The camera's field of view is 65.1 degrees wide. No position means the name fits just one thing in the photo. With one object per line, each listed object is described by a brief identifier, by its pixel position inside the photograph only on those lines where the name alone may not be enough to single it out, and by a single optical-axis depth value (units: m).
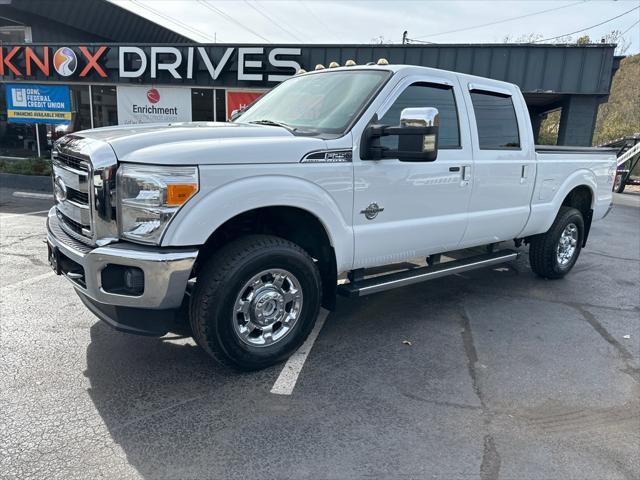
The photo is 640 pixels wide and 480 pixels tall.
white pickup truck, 2.95
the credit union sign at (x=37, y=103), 15.45
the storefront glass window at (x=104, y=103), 15.53
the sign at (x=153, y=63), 13.72
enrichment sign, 14.97
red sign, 14.55
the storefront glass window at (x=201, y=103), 14.84
